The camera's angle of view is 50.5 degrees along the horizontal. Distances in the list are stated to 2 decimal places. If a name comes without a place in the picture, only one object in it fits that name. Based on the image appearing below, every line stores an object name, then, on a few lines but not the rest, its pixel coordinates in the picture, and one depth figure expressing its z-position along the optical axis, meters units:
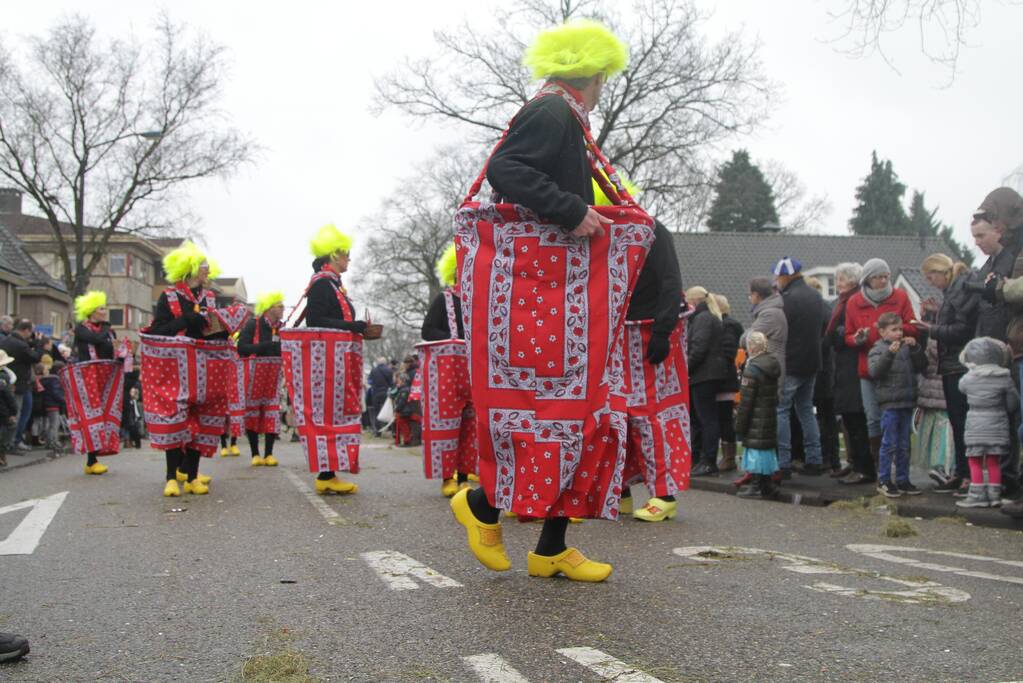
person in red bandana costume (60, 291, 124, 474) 11.38
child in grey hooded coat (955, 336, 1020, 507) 7.66
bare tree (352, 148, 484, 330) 63.94
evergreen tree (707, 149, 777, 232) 65.44
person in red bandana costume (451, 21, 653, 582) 4.32
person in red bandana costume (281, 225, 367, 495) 8.79
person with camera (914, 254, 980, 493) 8.18
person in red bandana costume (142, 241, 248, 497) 8.79
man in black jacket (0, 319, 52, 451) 15.05
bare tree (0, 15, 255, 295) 33.78
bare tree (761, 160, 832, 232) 60.59
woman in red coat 9.08
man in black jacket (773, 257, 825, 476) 9.90
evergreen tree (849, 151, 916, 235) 80.81
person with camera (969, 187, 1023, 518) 7.57
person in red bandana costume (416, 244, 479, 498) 7.89
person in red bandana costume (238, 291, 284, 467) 13.05
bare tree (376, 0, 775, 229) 34.22
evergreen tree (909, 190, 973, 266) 80.42
